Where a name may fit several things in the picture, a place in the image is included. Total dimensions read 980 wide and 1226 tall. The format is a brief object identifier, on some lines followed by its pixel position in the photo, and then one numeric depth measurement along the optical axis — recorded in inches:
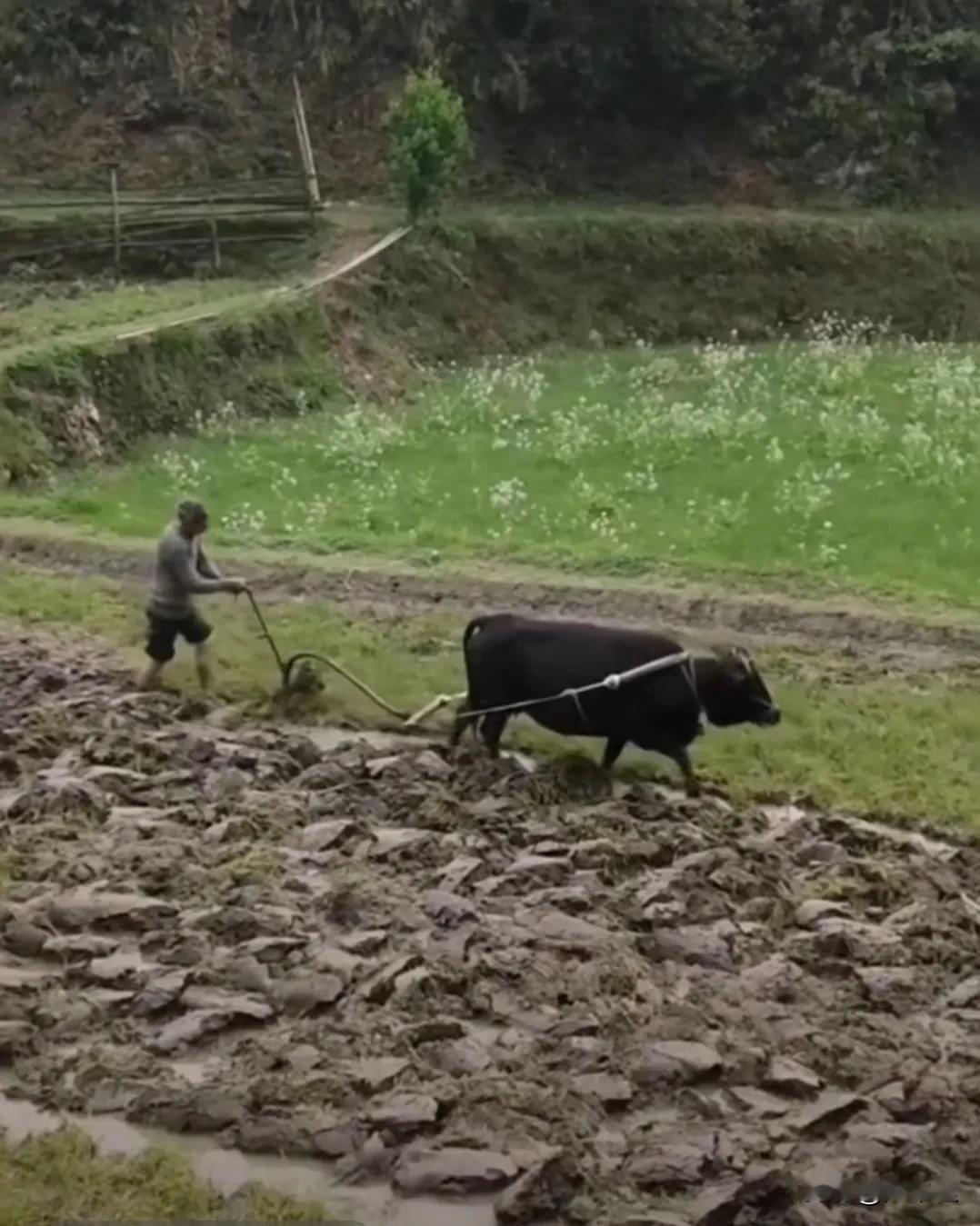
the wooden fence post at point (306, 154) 1273.0
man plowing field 492.7
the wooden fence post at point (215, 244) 1189.7
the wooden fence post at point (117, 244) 1187.3
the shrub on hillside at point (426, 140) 1185.4
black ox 449.4
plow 445.7
